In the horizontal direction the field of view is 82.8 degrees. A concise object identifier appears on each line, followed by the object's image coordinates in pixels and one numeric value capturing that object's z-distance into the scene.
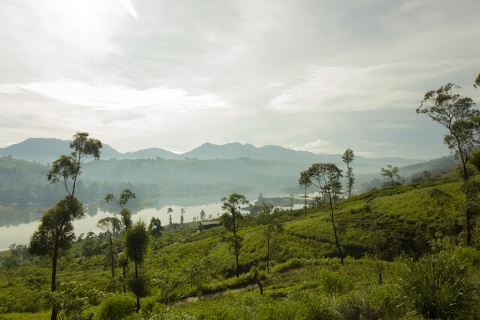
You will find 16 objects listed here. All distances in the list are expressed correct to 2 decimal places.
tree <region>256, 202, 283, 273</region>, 43.85
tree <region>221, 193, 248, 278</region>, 41.44
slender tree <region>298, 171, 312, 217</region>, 54.33
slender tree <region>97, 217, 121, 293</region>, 54.94
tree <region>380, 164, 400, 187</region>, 110.94
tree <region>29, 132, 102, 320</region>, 28.02
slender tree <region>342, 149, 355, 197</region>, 91.16
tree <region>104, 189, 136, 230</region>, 43.52
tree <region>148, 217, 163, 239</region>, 122.52
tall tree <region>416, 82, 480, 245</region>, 27.16
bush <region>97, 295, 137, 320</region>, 18.23
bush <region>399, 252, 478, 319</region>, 9.56
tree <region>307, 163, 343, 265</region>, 44.44
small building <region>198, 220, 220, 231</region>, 132.00
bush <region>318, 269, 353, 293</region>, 16.41
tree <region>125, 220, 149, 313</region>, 28.67
